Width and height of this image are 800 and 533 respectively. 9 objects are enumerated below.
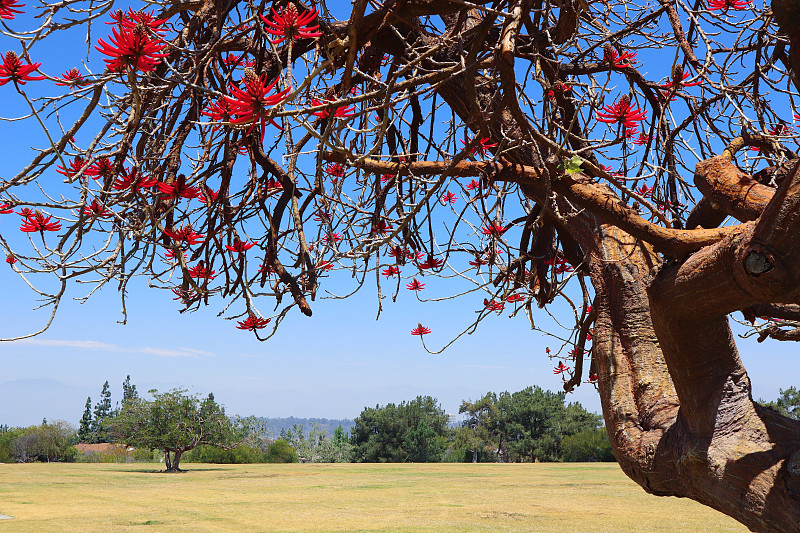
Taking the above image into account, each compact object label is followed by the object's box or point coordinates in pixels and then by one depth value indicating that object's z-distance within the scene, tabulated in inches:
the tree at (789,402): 1228.1
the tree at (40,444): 1272.1
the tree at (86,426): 2180.1
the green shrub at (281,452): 1275.8
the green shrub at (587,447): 1195.3
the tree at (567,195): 63.6
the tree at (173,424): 914.7
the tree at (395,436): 1327.5
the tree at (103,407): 2699.3
